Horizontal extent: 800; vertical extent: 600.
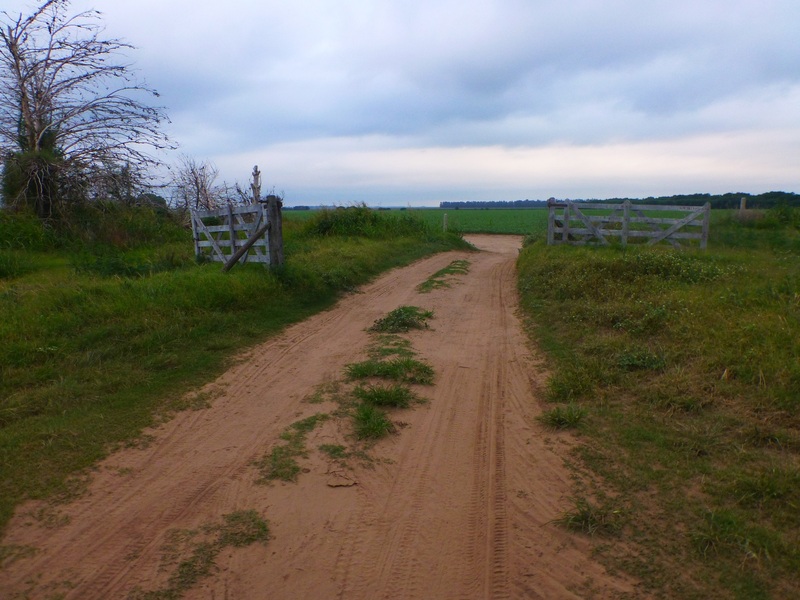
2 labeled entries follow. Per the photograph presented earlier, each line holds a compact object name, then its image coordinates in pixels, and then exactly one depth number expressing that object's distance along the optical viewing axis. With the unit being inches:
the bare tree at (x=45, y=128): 540.4
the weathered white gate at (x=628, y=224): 577.0
